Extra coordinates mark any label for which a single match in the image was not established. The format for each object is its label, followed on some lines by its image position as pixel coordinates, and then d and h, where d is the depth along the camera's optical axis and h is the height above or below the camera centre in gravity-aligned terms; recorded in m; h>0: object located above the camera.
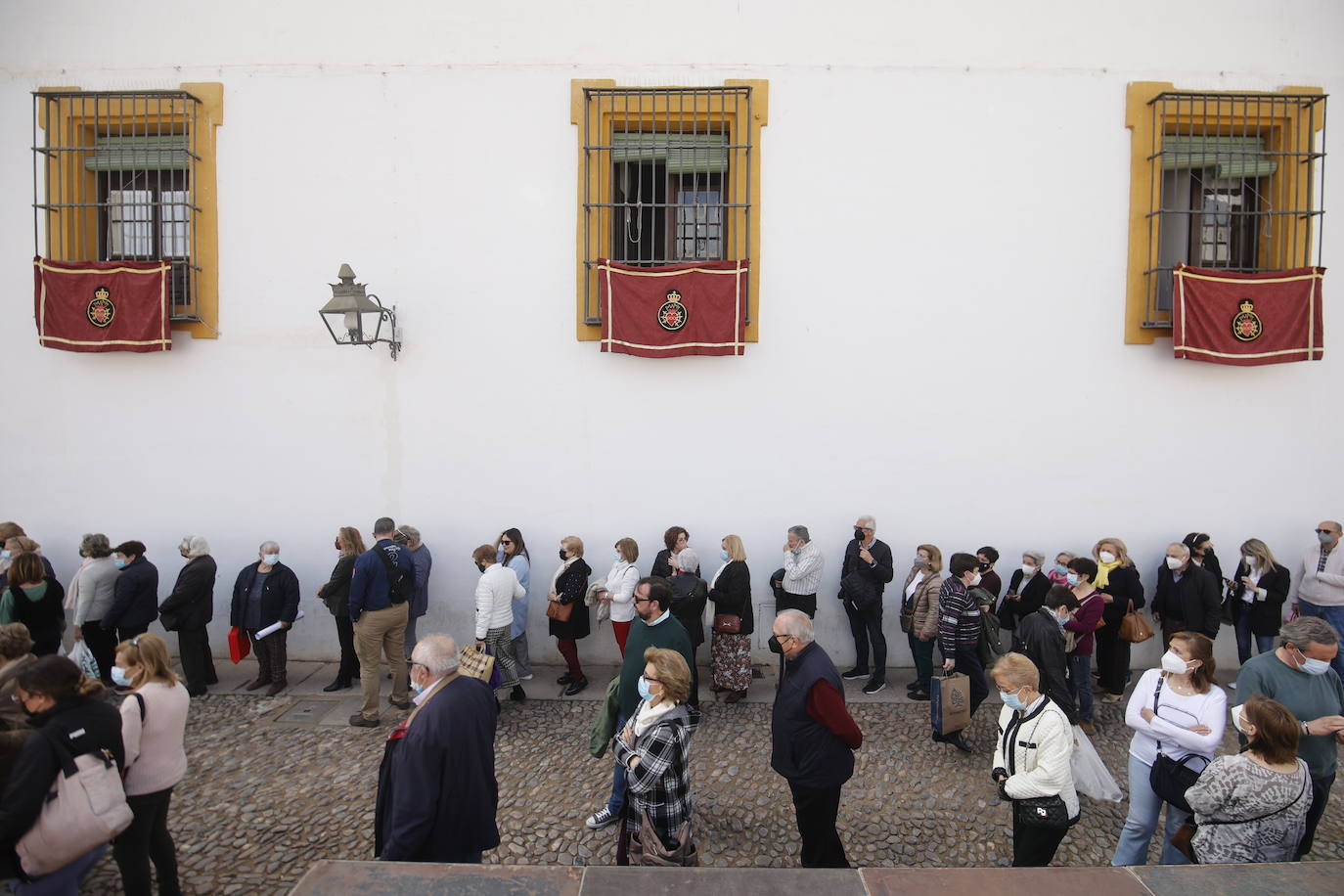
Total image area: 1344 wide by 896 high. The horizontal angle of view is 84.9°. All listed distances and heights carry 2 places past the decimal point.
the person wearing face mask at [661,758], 3.57 -1.62
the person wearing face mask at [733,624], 6.24 -1.66
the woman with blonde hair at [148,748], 3.49 -1.58
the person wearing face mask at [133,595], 6.39 -1.54
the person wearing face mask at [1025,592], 6.45 -1.41
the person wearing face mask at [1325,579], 6.62 -1.28
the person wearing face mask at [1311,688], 3.67 -1.27
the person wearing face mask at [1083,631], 5.64 -1.52
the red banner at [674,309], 7.00 +1.14
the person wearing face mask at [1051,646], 5.03 -1.46
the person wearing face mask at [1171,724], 3.63 -1.45
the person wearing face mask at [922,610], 6.01 -1.50
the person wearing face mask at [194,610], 6.44 -1.68
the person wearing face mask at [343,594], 6.42 -1.50
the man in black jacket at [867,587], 6.59 -1.40
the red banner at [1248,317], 6.85 +1.13
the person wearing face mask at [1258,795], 3.07 -1.52
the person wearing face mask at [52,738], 2.91 -1.34
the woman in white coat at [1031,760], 3.38 -1.52
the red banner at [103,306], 7.17 +1.11
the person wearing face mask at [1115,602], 6.32 -1.43
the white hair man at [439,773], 3.13 -1.52
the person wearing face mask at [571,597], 6.60 -1.52
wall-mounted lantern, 6.60 +1.04
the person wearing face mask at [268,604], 6.62 -1.64
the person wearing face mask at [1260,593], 6.55 -1.40
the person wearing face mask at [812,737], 3.70 -1.56
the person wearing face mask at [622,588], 6.33 -1.39
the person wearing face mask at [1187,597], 6.42 -1.41
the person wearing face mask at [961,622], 5.59 -1.44
